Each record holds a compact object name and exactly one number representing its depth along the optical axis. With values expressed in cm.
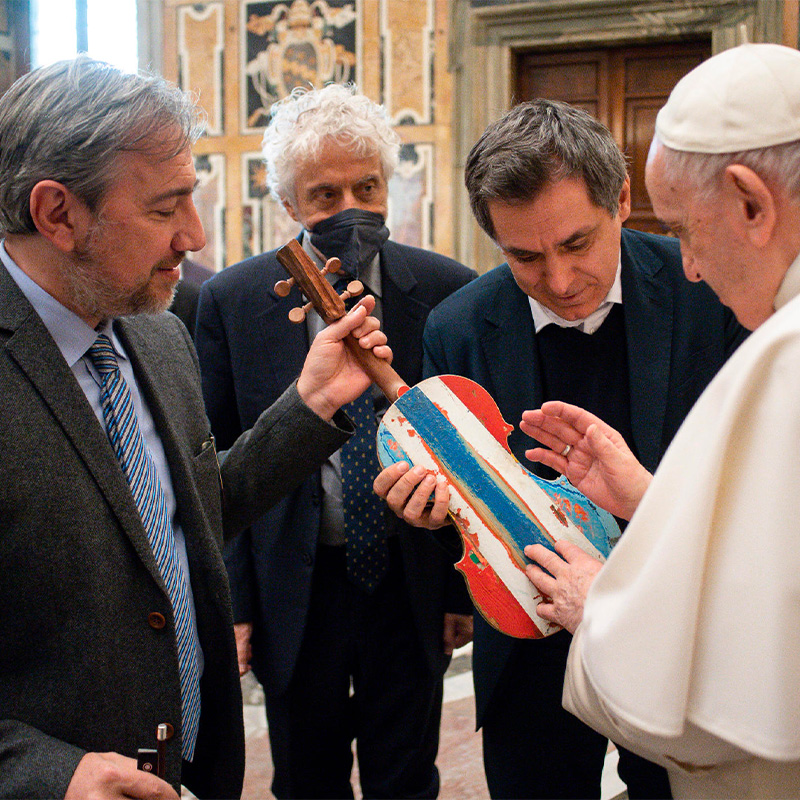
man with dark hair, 194
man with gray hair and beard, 141
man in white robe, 106
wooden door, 673
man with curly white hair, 240
